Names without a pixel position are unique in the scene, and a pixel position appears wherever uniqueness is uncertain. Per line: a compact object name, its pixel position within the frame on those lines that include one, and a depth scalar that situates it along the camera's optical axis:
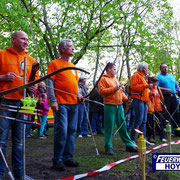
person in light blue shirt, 7.46
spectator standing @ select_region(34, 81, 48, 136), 7.15
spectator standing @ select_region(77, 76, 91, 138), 8.14
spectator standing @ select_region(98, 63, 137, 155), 5.15
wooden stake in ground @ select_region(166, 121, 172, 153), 3.97
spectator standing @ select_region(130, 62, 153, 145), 5.70
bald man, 2.94
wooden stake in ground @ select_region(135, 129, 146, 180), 2.29
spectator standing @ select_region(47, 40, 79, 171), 3.84
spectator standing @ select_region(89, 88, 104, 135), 8.87
